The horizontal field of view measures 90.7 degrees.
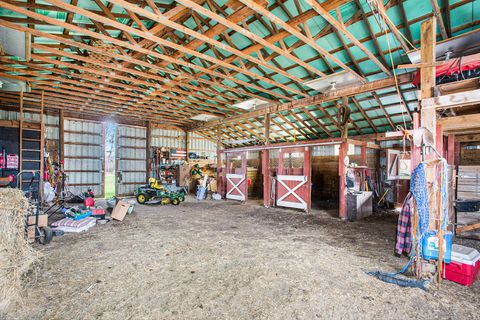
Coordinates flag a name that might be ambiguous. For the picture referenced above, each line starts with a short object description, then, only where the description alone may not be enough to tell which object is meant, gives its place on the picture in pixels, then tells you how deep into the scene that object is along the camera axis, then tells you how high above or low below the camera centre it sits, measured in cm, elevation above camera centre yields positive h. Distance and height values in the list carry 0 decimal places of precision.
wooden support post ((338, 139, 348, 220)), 681 -47
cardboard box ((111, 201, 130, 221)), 606 -129
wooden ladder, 721 +54
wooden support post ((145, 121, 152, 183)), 1220 +54
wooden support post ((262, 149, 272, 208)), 886 -59
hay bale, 225 -87
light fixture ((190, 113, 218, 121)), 1056 +209
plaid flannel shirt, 338 -99
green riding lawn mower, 881 -127
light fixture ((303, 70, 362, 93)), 586 +216
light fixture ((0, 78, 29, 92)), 662 +218
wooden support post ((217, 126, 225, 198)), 1127 -53
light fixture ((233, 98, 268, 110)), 825 +211
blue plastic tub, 295 -105
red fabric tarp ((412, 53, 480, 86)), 351 +151
